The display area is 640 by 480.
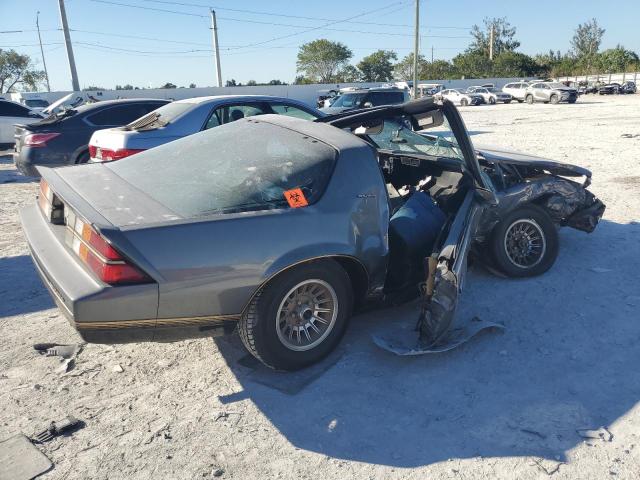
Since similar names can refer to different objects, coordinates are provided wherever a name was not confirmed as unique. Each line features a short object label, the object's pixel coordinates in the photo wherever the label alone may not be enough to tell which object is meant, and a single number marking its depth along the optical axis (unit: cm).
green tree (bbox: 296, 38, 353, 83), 8600
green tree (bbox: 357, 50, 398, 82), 8238
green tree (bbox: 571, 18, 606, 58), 8231
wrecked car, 265
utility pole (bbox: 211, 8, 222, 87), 4528
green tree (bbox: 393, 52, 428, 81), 8019
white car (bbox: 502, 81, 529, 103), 3934
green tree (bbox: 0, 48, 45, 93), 7356
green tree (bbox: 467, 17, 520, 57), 8385
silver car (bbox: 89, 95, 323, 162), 650
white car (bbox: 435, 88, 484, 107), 3978
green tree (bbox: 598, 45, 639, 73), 6438
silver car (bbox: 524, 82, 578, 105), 3559
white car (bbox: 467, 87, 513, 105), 4016
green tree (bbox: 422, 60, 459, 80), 7469
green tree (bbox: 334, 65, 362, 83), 8408
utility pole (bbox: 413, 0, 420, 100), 3519
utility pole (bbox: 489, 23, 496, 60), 7757
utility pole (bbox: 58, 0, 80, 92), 3225
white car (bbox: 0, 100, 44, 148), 1320
